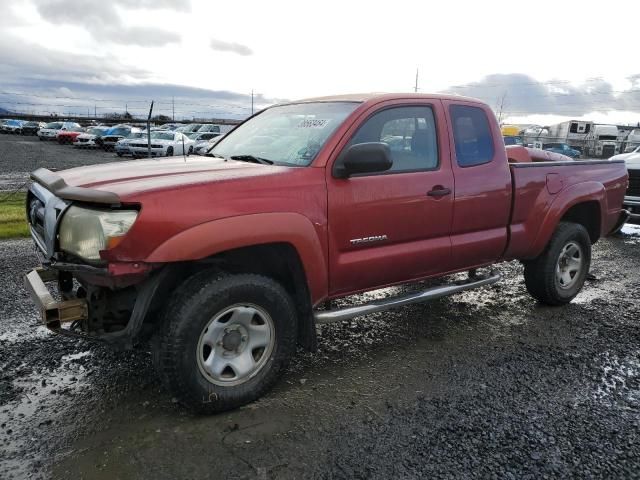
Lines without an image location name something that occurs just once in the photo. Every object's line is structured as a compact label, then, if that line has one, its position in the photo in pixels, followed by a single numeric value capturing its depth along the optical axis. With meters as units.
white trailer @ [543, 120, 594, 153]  36.59
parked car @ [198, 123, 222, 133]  32.25
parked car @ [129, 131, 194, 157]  22.42
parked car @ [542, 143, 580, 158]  29.60
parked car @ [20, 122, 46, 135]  45.41
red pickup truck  2.88
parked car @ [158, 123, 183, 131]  39.15
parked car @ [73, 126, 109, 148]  29.53
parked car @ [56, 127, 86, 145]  33.66
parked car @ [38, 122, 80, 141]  36.95
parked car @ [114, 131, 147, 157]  22.68
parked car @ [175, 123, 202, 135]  34.64
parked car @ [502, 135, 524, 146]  28.19
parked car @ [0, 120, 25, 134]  46.09
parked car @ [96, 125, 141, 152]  28.69
